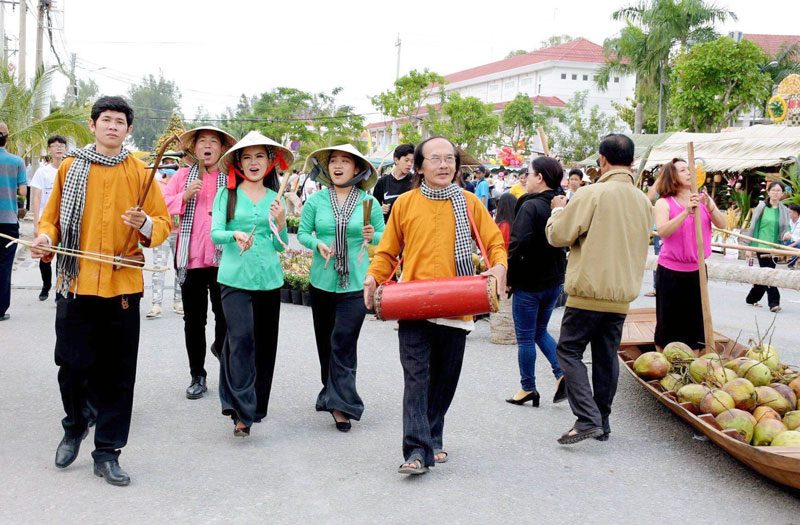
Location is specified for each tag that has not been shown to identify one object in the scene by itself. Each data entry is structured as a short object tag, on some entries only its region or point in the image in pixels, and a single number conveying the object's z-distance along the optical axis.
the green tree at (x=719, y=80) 28.47
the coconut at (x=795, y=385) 5.42
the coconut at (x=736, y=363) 5.67
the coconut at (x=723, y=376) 5.43
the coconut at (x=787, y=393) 5.27
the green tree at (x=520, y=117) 50.44
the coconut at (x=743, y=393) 5.11
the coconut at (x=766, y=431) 4.76
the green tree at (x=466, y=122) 43.89
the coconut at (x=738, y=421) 4.82
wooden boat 4.27
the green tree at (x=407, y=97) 44.78
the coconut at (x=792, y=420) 4.88
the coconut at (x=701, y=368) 5.65
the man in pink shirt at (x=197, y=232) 6.23
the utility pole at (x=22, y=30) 25.47
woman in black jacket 6.28
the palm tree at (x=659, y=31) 35.28
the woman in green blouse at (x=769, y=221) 12.59
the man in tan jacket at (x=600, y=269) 5.25
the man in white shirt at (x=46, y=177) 9.63
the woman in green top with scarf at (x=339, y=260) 5.74
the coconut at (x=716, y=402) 5.03
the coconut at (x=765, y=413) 4.96
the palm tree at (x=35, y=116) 19.41
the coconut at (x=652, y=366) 5.93
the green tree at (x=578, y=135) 52.25
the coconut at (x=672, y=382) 5.68
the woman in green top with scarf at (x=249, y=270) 5.32
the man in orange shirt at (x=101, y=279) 4.54
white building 72.56
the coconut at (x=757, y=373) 5.49
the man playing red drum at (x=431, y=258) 4.75
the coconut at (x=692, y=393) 5.33
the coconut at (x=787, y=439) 4.55
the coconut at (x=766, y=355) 5.78
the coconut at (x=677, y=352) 6.02
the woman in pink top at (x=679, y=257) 6.43
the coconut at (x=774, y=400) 5.16
